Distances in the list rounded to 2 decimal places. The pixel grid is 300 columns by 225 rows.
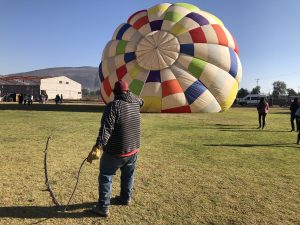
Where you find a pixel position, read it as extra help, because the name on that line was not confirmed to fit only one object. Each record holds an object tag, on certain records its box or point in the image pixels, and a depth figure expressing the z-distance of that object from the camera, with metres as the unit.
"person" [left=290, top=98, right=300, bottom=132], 10.83
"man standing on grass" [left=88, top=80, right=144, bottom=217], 3.46
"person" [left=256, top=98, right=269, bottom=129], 11.64
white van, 39.70
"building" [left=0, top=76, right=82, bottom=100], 49.86
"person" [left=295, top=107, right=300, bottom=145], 8.68
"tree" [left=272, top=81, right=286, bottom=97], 99.07
